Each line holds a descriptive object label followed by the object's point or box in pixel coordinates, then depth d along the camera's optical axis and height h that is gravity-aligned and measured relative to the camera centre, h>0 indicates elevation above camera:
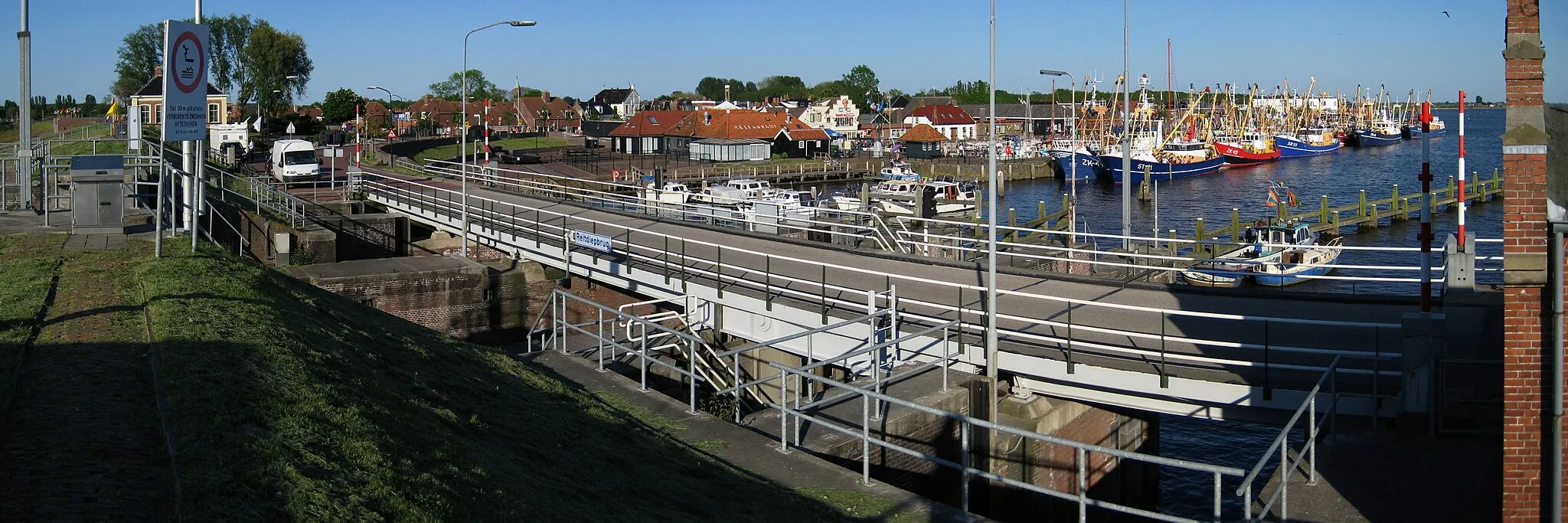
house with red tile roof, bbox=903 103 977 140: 140.38 +8.98
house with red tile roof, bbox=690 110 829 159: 102.81 +5.88
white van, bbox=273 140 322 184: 51.38 +1.68
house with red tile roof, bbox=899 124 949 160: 115.56 +5.27
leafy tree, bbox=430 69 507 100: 181.31 +17.26
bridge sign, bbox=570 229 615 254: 25.28 -0.88
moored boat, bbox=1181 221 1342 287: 36.59 -1.97
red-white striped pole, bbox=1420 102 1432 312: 13.31 -0.32
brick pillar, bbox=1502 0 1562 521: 9.82 -1.01
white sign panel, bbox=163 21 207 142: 18.27 +1.87
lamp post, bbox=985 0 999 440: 14.15 -1.31
